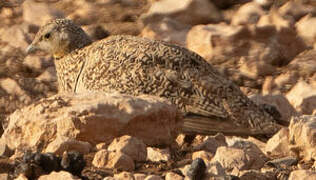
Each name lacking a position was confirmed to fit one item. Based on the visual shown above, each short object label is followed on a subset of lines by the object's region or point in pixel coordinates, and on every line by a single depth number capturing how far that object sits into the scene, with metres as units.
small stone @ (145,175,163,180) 7.95
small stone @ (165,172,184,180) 8.23
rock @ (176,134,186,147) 11.75
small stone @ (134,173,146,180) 8.18
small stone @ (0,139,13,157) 9.84
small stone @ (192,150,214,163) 9.60
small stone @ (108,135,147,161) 9.19
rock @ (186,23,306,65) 17.78
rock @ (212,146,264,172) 9.05
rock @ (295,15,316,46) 18.03
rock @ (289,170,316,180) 8.28
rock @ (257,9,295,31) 18.19
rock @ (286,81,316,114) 15.37
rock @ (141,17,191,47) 18.37
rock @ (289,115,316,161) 10.09
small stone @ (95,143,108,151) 9.72
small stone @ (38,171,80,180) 7.91
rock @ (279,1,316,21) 18.36
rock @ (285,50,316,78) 17.34
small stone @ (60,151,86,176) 8.43
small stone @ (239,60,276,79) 17.69
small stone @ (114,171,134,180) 8.14
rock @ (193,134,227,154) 10.49
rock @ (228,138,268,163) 9.43
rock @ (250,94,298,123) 14.14
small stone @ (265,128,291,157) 10.59
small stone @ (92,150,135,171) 8.91
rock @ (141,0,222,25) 18.72
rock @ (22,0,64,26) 19.03
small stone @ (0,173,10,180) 8.46
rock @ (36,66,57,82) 18.05
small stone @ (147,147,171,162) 9.70
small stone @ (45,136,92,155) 9.31
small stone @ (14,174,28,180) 8.38
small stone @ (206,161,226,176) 8.31
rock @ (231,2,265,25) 18.36
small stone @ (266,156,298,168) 9.70
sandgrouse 12.91
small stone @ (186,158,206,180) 8.13
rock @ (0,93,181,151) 9.87
